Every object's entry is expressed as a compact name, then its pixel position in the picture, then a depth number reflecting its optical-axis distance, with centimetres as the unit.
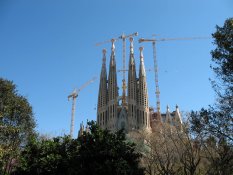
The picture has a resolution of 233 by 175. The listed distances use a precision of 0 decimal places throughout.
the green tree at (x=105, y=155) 2278
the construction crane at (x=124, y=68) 9018
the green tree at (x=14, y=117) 2728
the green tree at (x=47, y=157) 2586
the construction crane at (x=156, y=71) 9612
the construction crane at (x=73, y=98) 10834
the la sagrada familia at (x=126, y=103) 8344
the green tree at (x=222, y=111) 1645
